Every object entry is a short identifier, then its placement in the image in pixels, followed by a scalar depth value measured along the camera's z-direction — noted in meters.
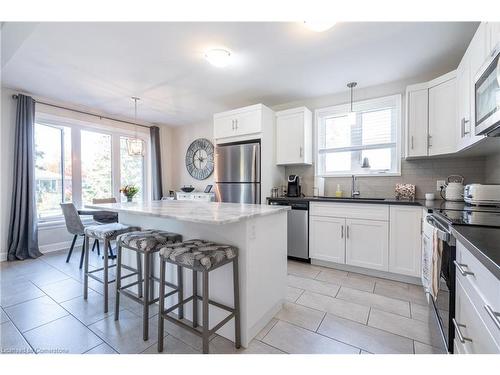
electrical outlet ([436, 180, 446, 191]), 2.80
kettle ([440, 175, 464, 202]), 2.48
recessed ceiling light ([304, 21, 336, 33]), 1.74
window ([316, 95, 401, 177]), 3.12
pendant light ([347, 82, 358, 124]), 2.89
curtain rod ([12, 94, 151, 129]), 3.52
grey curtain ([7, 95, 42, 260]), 3.29
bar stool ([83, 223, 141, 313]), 2.00
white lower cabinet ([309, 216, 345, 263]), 2.89
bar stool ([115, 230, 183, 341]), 1.67
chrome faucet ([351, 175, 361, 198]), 3.27
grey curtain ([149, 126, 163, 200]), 5.05
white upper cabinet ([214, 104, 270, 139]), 3.40
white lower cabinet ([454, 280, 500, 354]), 0.82
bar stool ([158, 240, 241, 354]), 1.38
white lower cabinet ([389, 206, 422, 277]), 2.46
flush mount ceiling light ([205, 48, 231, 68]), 2.31
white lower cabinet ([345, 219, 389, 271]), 2.64
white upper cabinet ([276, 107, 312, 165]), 3.47
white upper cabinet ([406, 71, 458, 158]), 2.42
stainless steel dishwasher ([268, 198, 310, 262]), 3.13
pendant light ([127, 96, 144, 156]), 3.48
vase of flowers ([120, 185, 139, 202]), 3.58
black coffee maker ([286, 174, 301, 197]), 3.54
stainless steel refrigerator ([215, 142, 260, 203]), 3.41
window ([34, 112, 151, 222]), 3.73
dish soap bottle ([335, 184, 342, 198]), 3.39
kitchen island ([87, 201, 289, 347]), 1.59
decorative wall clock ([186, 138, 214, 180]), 4.91
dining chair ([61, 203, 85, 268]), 3.10
